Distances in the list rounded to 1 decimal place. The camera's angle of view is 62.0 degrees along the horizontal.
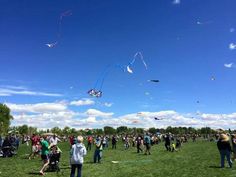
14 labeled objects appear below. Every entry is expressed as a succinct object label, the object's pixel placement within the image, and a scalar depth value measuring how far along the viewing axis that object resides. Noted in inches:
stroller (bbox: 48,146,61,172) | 419.5
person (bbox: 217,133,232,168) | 432.8
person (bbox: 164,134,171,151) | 874.0
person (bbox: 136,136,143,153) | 820.2
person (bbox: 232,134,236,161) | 511.2
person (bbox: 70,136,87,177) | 310.9
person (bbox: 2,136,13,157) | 670.1
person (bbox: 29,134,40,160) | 648.8
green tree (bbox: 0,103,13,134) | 3031.3
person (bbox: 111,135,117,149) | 1071.4
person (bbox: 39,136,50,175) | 401.2
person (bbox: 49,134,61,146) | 547.2
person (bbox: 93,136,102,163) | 534.5
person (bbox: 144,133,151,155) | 748.6
